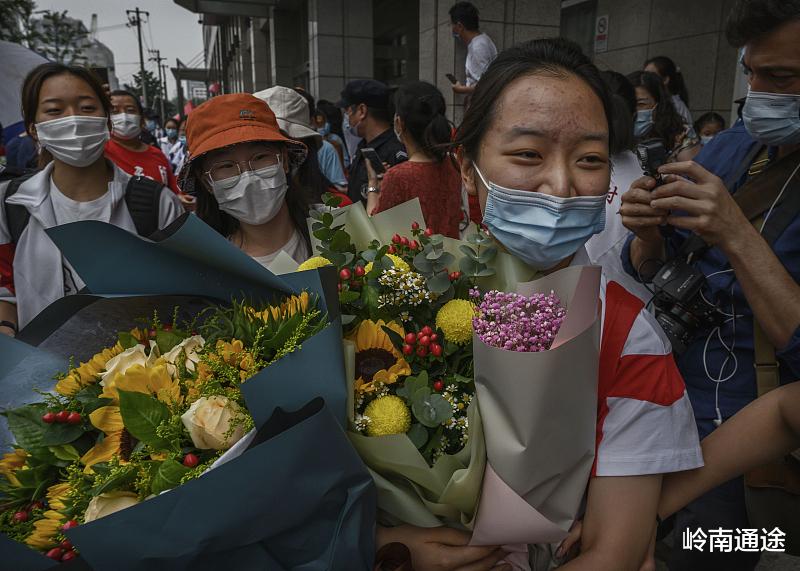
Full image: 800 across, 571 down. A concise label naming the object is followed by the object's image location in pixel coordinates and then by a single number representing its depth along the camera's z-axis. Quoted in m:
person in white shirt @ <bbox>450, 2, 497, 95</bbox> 6.26
